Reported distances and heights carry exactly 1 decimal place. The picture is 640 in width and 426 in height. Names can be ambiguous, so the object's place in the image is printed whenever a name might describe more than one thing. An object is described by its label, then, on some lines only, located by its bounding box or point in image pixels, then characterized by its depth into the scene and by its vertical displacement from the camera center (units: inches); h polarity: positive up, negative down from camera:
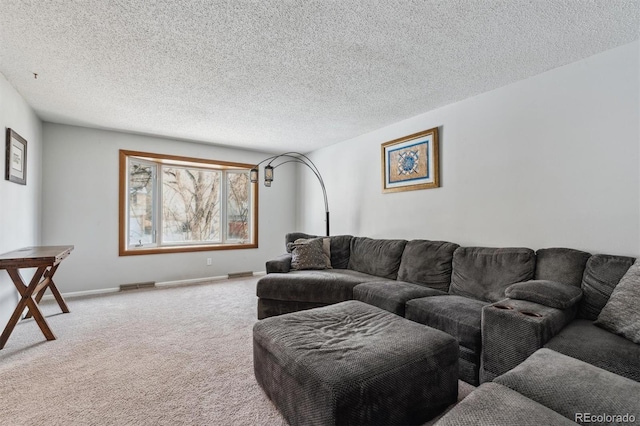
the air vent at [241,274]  203.1 -39.3
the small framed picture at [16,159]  107.6 +23.8
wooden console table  91.5 -17.0
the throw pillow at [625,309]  59.4 -20.2
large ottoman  50.4 -28.8
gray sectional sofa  63.1 -25.1
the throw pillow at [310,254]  144.3 -18.6
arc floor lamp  192.5 +42.2
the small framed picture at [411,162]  130.4 +25.8
